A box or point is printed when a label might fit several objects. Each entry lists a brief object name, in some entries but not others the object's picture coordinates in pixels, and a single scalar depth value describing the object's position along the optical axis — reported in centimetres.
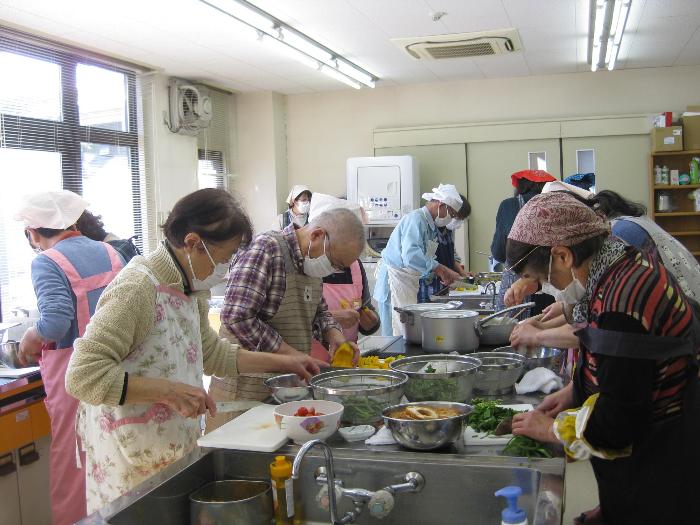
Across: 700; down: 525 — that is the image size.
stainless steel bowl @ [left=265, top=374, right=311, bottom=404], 208
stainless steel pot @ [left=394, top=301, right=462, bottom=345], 312
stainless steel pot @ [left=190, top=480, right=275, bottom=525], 161
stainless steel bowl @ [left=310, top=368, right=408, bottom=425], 192
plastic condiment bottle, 158
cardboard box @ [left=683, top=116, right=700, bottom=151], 639
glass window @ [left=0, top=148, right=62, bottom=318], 451
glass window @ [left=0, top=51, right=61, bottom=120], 455
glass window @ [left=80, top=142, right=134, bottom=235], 532
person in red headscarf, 427
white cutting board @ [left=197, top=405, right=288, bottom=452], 175
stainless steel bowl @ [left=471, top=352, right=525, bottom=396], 217
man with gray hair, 238
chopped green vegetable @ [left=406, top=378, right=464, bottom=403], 201
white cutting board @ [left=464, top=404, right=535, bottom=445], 173
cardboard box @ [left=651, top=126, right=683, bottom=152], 641
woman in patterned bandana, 140
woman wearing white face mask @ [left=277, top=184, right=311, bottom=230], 575
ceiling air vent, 525
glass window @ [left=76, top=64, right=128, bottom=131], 529
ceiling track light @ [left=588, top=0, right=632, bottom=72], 447
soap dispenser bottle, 138
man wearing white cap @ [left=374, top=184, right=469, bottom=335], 493
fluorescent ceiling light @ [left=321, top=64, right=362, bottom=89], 604
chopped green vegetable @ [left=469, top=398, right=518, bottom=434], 183
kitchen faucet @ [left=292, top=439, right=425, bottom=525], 152
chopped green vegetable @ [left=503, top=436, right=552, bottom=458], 164
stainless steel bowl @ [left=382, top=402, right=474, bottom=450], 167
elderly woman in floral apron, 168
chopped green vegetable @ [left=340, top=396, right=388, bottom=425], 192
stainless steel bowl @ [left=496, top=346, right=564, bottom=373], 238
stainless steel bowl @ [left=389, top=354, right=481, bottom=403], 201
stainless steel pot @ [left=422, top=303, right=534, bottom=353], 279
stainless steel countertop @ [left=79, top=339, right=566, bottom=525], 149
